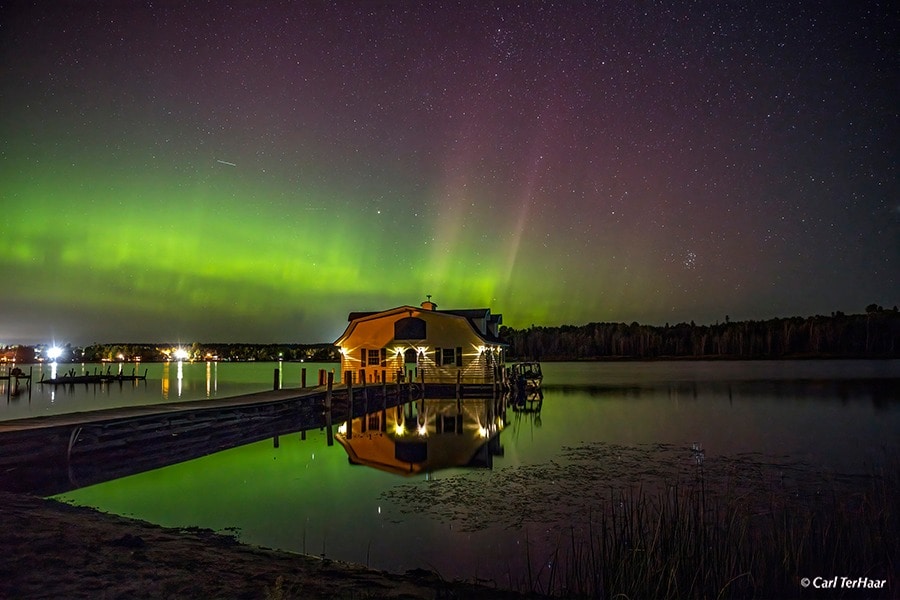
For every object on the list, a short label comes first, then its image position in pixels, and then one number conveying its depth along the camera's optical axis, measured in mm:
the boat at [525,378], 47531
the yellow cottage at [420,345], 42656
